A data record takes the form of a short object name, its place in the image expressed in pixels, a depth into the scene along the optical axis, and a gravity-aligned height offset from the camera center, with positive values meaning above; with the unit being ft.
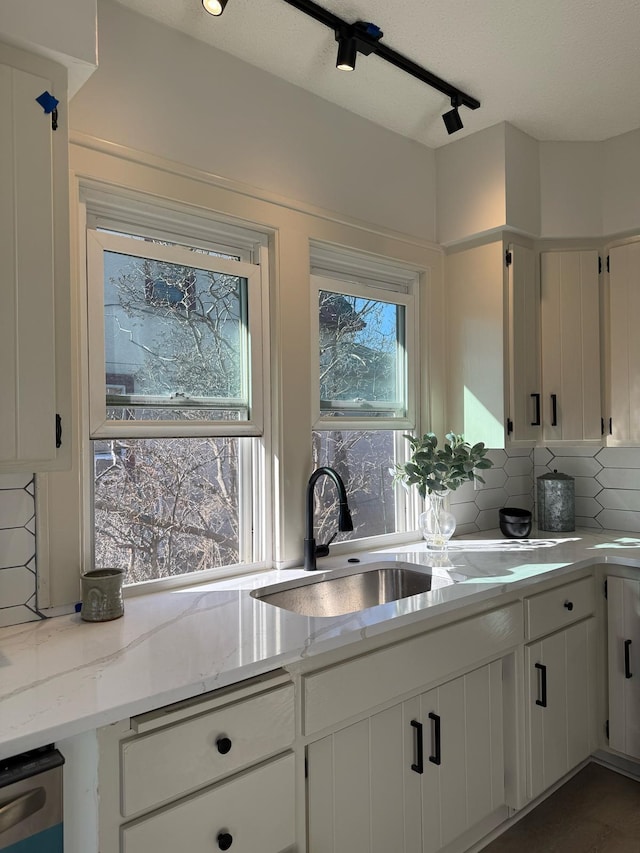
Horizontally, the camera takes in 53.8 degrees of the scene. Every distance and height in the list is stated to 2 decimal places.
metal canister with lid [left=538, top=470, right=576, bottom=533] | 9.84 -1.22
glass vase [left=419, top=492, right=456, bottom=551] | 8.17 -1.26
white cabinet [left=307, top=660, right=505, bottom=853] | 5.20 -3.18
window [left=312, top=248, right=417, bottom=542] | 8.23 +0.63
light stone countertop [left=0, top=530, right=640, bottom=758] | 3.84 -1.66
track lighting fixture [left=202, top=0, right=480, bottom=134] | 6.11 +4.09
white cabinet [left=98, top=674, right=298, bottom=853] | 3.98 -2.35
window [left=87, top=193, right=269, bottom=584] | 6.28 +0.39
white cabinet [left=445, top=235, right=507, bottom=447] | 8.90 +1.23
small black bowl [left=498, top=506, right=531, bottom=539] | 9.30 -1.45
